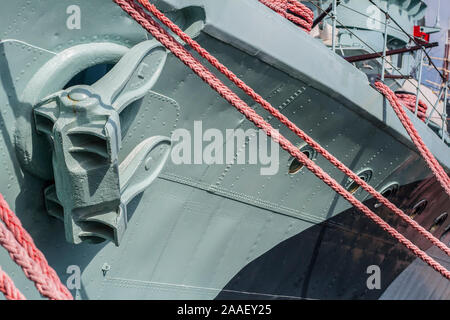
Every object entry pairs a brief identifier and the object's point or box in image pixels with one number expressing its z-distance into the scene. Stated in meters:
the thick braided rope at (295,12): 9.12
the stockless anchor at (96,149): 5.67
